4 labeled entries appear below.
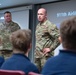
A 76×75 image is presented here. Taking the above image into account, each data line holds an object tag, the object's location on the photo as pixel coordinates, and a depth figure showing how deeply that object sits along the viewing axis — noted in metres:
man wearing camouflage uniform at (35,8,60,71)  5.79
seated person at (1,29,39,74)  3.48
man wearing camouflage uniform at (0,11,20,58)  6.57
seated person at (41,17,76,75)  2.87
